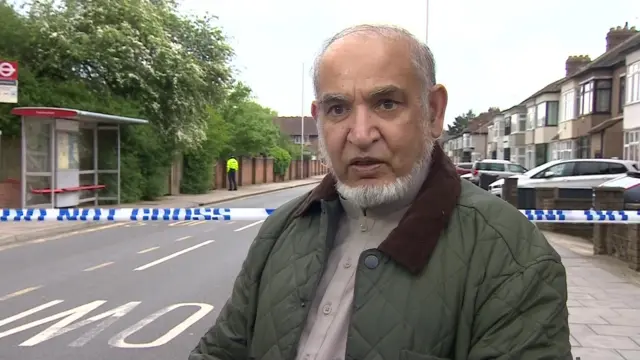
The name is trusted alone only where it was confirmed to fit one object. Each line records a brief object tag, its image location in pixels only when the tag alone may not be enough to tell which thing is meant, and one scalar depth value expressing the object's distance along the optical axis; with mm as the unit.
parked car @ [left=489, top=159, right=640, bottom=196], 18781
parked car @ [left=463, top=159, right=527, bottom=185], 30281
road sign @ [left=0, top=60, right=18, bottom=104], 11383
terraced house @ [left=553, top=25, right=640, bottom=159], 32812
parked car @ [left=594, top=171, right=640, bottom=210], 11959
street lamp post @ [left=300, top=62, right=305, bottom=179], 59878
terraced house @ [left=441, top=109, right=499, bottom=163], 88312
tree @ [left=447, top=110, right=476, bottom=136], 126475
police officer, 32500
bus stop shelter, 16139
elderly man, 1504
